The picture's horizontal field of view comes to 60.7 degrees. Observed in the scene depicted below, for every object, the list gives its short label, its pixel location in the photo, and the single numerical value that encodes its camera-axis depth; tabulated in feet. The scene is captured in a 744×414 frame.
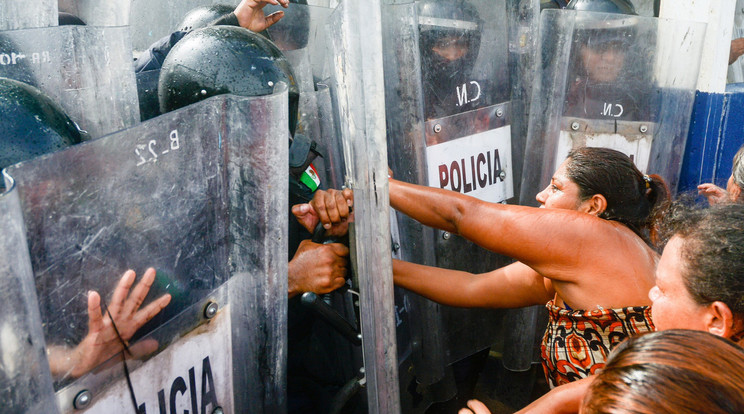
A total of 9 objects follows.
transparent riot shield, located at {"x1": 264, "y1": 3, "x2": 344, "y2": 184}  7.86
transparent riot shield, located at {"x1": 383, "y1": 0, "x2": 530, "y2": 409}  8.14
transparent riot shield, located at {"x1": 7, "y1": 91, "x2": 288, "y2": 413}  3.71
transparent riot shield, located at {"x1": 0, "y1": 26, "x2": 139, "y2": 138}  5.56
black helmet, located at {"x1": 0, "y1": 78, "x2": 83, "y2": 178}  5.11
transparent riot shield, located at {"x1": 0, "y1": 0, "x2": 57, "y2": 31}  6.89
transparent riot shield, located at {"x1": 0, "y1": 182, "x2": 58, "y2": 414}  3.13
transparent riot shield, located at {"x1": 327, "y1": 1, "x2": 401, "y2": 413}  4.57
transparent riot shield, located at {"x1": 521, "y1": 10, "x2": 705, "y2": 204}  9.12
